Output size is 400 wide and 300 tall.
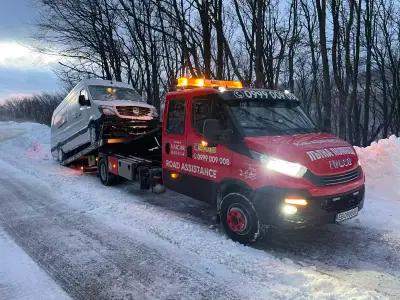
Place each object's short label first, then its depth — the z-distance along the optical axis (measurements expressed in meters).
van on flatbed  10.58
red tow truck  5.45
